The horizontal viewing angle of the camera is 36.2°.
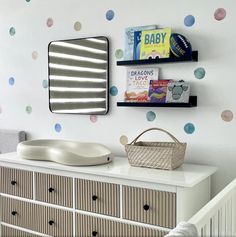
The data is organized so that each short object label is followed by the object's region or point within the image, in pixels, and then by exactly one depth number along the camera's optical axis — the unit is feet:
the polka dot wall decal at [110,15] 7.35
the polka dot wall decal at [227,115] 6.24
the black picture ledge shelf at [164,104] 6.26
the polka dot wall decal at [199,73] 6.44
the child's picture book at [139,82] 6.89
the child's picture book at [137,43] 6.82
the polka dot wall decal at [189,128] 6.63
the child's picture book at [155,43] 6.46
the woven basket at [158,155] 5.95
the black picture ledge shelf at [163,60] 6.23
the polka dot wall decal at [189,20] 6.50
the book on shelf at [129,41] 7.01
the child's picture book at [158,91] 6.59
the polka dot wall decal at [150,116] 6.99
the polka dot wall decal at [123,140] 7.35
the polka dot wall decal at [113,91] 7.41
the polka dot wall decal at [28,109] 8.70
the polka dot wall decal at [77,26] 7.77
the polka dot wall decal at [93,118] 7.71
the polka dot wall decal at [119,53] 7.25
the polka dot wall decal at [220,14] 6.22
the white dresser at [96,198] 5.47
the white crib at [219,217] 3.55
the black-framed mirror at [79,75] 7.49
